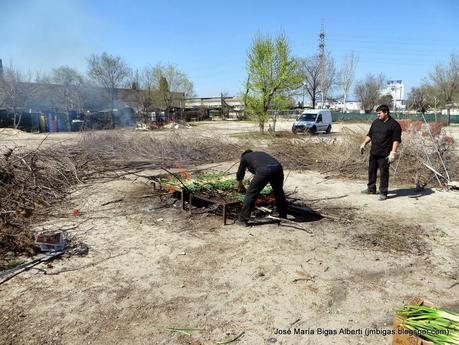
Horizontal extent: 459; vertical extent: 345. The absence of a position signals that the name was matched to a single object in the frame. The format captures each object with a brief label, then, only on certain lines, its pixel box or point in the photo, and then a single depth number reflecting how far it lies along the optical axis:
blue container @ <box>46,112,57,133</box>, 29.70
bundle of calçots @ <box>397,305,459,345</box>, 2.23
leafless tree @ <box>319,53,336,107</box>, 52.09
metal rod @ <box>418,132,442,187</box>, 9.12
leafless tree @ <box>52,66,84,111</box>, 37.16
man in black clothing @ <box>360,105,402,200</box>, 6.99
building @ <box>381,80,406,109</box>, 71.50
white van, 24.47
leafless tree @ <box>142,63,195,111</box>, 47.47
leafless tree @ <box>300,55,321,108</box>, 58.03
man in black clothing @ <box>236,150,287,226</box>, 5.17
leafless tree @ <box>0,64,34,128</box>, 30.02
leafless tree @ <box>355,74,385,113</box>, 60.12
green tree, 24.13
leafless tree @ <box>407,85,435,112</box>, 37.33
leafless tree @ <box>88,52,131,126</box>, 39.88
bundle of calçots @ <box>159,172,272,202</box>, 6.19
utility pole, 49.93
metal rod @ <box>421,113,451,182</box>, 9.25
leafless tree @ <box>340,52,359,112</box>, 50.75
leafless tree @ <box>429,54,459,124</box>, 37.31
